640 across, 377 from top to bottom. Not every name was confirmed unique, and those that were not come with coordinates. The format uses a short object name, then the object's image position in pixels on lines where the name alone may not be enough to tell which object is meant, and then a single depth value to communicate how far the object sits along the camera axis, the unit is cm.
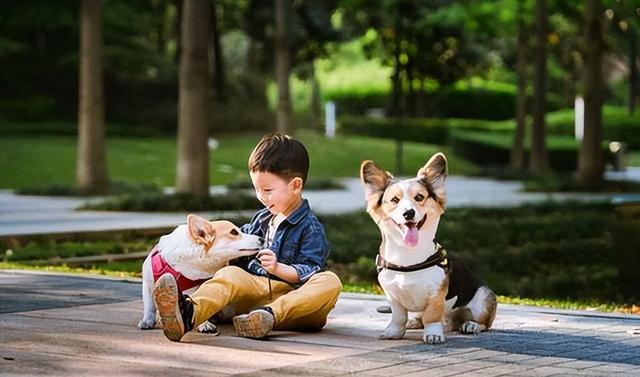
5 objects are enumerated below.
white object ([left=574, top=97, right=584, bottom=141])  5031
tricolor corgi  821
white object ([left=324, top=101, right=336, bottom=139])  5000
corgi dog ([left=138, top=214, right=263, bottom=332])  859
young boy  845
